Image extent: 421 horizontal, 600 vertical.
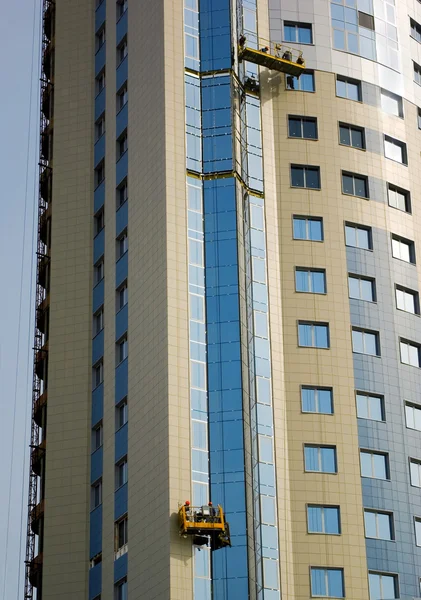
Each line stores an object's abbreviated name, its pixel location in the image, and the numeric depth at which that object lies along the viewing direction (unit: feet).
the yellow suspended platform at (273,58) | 280.31
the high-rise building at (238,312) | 242.99
